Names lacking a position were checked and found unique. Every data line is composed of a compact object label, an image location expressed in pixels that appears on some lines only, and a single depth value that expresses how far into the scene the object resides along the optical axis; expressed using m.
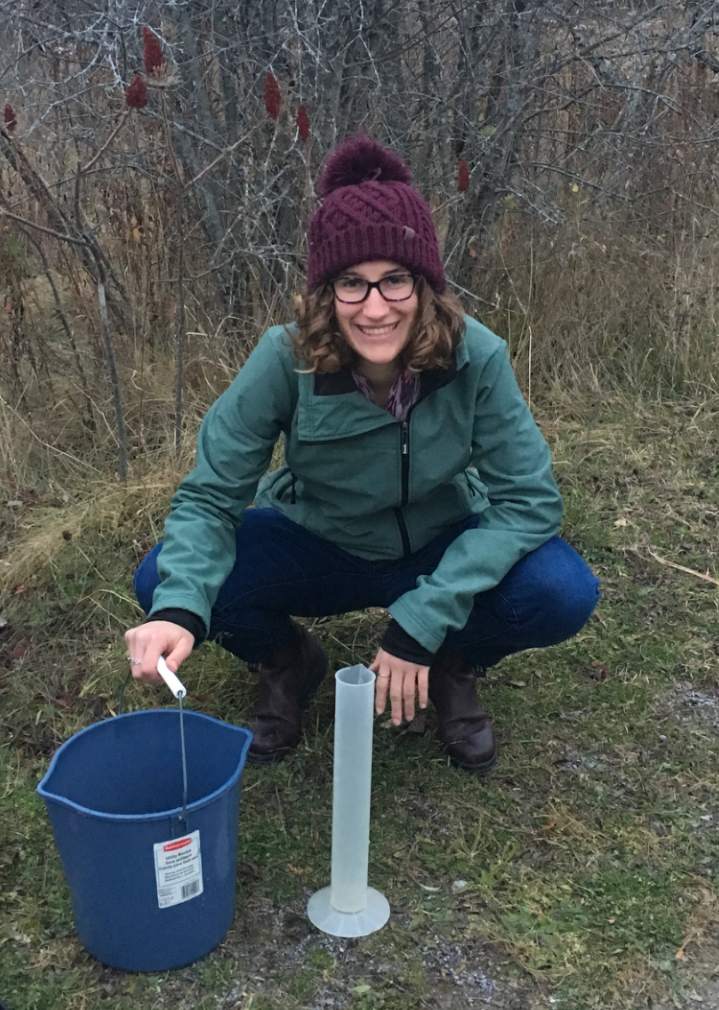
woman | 1.93
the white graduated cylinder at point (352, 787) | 1.77
